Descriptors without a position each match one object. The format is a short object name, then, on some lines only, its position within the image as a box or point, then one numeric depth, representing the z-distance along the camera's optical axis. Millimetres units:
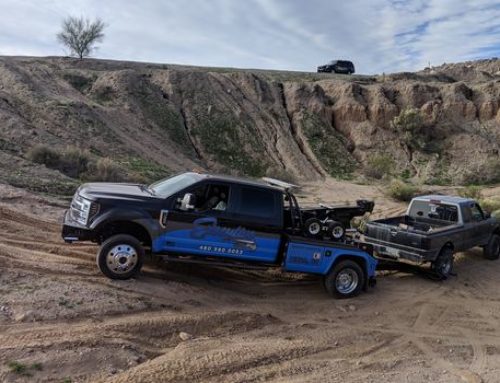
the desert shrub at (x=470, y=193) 23625
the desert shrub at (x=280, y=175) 27141
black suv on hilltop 51188
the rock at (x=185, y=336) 6398
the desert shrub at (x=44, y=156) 16984
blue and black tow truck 7477
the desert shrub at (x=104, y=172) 16797
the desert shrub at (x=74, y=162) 17344
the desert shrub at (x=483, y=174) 30453
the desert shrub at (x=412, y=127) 34469
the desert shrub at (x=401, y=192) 22694
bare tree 48531
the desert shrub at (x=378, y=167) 30578
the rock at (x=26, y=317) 6012
